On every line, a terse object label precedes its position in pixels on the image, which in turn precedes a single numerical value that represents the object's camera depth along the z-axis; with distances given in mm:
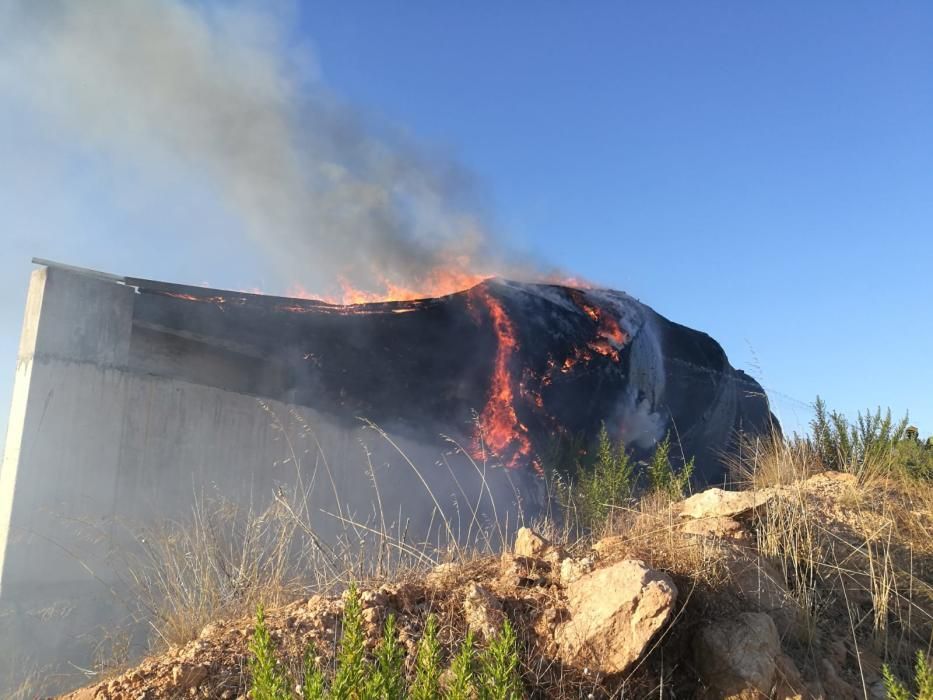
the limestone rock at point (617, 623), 3145
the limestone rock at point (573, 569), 3588
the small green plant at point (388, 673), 2072
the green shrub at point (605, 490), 6465
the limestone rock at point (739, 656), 3283
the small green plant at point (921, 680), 2236
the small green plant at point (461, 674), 1945
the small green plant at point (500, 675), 2043
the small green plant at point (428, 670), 2021
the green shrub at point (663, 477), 6268
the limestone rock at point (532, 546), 3913
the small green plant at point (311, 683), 1908
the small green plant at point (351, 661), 2018
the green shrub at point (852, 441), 7656
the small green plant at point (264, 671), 1957
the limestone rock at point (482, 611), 3168
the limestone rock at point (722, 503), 4832
